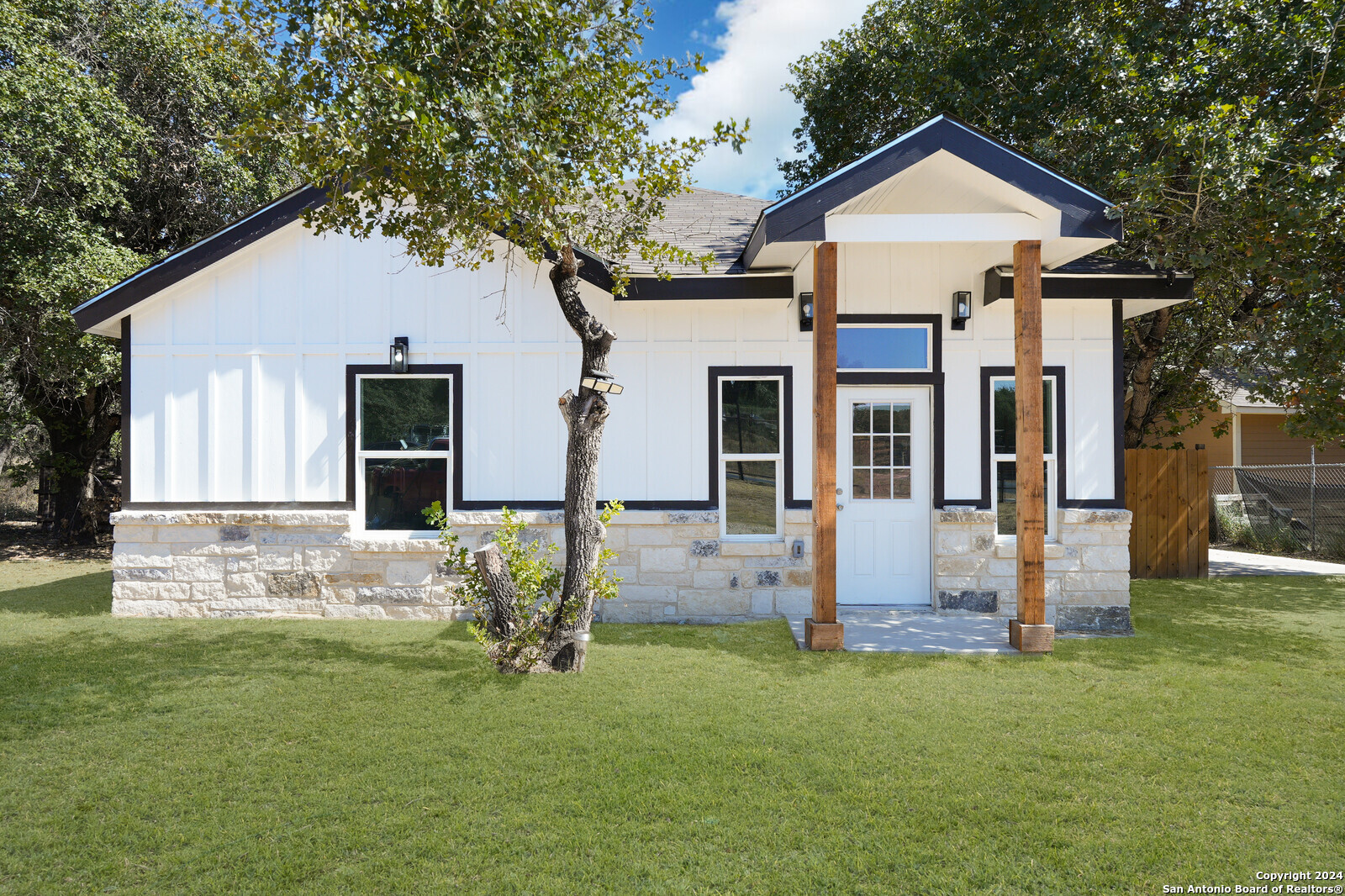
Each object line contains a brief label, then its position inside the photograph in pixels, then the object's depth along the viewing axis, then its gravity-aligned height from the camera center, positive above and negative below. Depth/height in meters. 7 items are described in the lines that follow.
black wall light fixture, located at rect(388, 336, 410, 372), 6.39 +0.98
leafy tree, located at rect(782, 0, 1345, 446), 5.52 +3.11
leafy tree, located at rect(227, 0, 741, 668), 4.00 +2.05
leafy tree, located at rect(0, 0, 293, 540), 7.98 +3.79
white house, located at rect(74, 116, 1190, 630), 6.41 +0.31
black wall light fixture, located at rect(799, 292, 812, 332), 6.36 +1.38
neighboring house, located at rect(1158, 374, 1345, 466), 14.62 +0.37
